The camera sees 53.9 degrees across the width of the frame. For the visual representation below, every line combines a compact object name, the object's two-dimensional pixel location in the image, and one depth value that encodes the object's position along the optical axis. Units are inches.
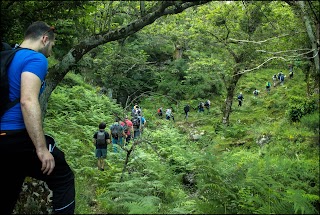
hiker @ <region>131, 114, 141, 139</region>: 565.4
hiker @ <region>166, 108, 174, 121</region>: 965.6
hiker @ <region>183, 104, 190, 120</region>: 1027.9
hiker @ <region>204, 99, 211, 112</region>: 1196.1
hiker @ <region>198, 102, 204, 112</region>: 1154.0
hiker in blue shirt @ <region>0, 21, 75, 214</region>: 106.1
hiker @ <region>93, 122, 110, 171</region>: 368.5
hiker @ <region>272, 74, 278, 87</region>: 1475.6
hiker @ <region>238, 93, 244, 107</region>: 1196.0
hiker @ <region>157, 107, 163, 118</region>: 1015.6
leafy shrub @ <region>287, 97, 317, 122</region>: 572.3
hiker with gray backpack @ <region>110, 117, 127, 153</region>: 462.4
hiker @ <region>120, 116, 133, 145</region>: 485.1
